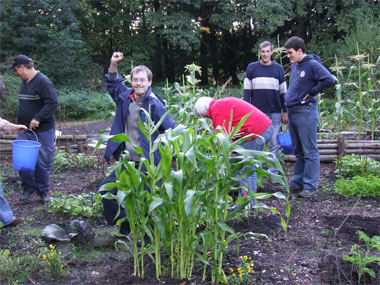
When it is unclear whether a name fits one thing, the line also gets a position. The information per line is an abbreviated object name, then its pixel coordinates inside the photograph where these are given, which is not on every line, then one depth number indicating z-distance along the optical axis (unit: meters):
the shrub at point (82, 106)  16.50
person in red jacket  4.25
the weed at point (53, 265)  3.09
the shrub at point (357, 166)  5.93
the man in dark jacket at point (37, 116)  5.20
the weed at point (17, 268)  3.04
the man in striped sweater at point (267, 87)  5.92
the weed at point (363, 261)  2.81
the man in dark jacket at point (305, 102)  5.25
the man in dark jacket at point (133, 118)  3.79
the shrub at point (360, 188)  5.25
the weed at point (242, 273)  2.91
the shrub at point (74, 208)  4.57
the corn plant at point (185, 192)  2.66
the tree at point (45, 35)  18.19
